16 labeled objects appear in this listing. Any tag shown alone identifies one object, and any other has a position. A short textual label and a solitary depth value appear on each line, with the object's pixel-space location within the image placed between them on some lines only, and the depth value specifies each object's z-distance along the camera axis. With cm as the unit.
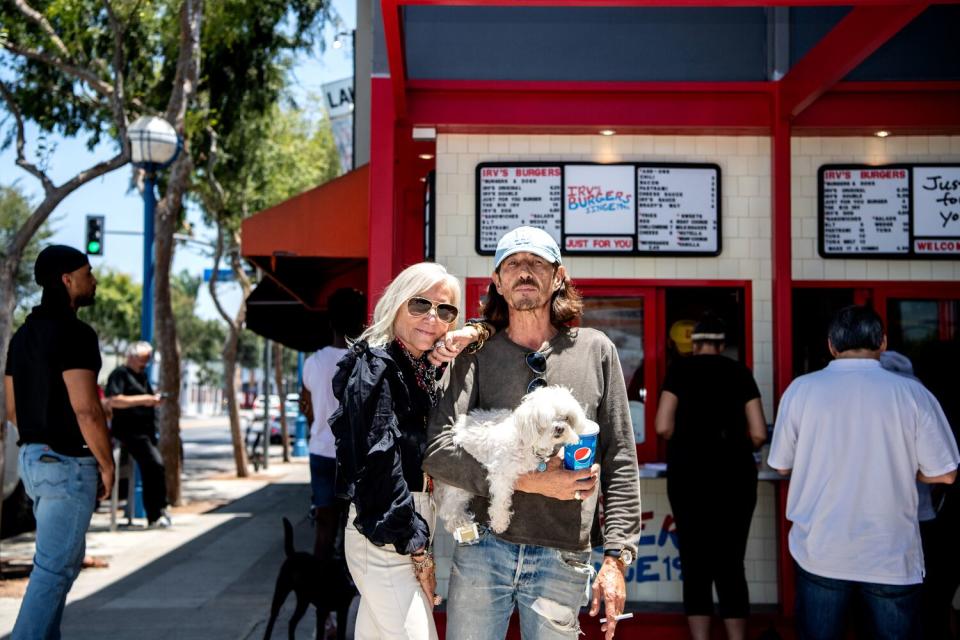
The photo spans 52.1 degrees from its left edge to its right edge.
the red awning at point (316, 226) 730
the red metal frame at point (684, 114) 613
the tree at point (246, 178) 1623
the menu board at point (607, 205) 641
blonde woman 310
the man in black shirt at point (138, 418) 1025
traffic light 1312
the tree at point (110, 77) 1036
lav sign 1609
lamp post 973
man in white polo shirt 381
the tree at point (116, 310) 5647
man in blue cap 310
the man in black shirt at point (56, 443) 453
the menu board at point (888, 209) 640
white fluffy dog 290
